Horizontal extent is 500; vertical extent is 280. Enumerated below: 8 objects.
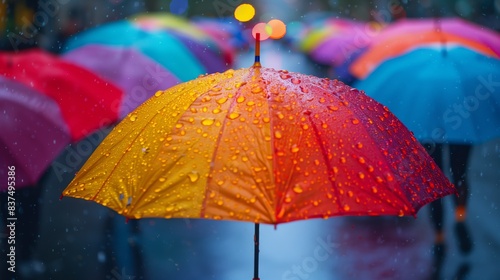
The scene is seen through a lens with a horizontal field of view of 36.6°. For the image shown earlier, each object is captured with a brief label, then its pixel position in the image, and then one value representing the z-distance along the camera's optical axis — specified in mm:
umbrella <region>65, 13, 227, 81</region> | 7355
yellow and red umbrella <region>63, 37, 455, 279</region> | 2754
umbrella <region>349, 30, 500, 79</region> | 7040
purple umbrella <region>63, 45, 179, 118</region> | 6723
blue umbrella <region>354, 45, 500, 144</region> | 5863
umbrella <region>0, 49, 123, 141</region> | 5547
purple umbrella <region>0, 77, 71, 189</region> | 4910
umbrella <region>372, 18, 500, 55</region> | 7602
